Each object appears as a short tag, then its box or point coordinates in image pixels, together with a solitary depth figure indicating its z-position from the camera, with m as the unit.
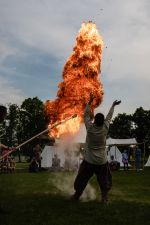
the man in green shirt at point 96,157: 11.25
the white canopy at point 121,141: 45.47
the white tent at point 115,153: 46.72
